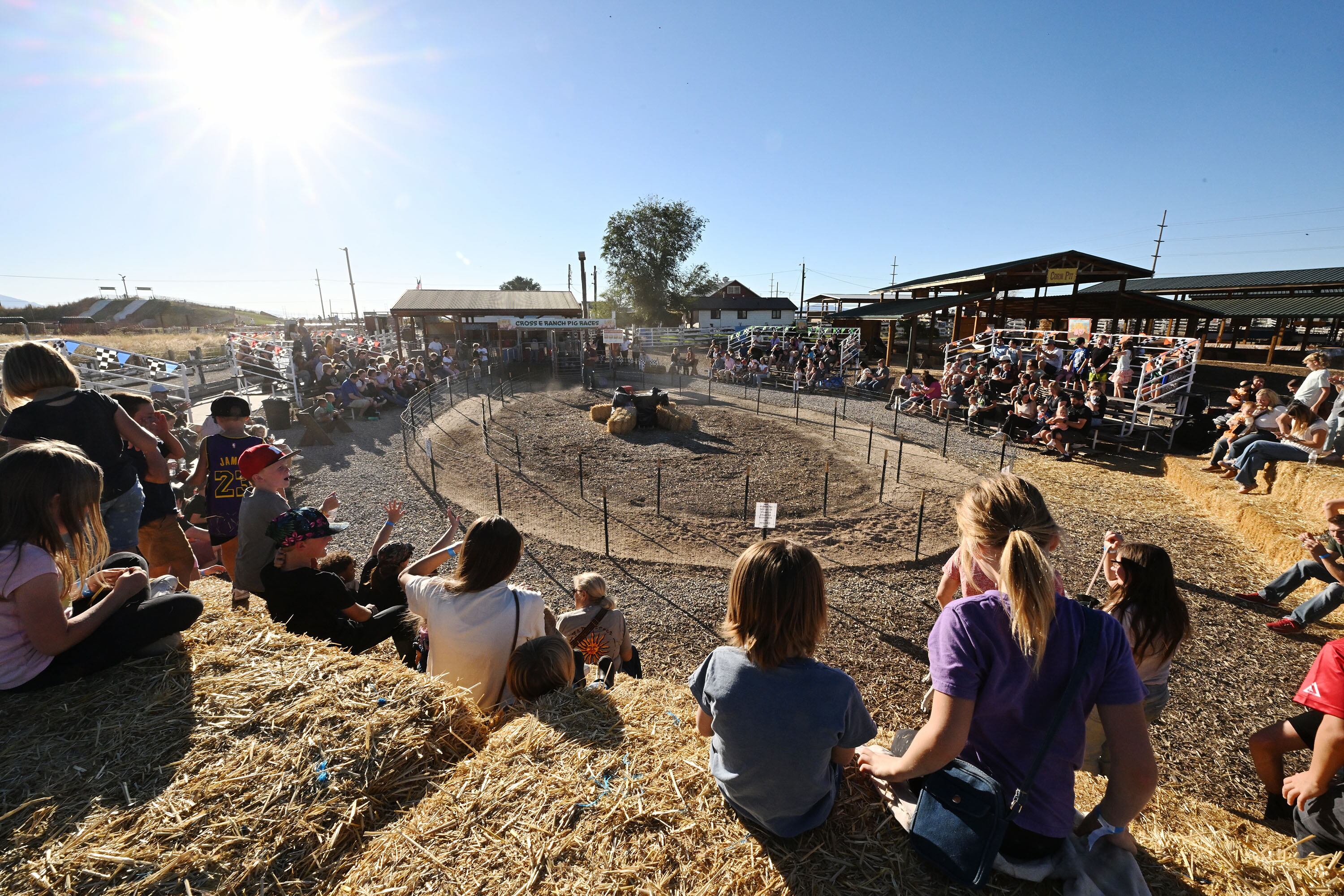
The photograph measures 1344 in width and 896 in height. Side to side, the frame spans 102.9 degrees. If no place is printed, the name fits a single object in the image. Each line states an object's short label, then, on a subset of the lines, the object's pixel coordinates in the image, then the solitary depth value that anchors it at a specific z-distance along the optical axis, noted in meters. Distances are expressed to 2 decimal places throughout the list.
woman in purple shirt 1.72
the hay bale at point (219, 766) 1.87
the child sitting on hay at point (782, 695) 1.97
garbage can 15.48
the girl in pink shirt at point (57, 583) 2.21
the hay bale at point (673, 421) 16.62
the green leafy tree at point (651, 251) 57.66
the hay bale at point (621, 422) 16.14
